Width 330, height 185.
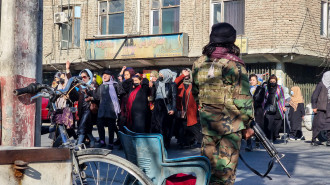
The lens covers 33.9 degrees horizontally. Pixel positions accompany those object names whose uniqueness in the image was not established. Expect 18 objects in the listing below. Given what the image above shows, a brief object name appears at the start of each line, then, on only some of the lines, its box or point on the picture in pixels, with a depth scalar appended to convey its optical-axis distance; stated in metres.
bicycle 3.62
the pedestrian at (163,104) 11.84
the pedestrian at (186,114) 11.38
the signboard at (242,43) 21.55
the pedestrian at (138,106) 11.13
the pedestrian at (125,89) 11.75
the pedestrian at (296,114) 15.61
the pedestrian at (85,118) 11.37
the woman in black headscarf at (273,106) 12.80
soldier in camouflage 4.46
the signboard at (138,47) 23.25
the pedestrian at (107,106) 12.09
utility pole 4.50
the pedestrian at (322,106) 12.74
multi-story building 21.17
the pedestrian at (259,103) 12.48
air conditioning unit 26.88
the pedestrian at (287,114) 15.30
